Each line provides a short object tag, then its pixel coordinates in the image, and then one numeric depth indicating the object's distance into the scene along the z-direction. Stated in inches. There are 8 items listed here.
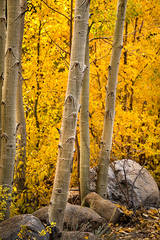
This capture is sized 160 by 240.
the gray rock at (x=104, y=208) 457.7
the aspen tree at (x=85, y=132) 498.3
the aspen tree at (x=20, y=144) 437.7
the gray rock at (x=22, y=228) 272.4
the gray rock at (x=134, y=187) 566.7
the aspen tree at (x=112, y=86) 486.6
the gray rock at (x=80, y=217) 403.2
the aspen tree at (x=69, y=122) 303.1
